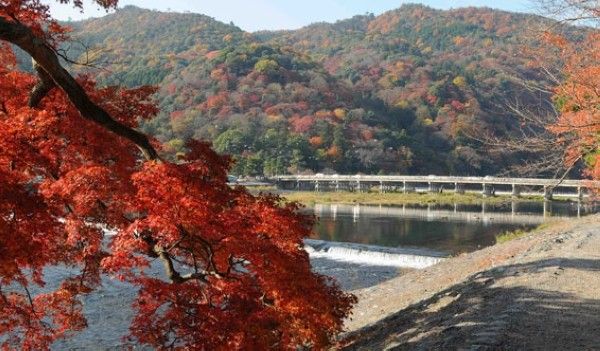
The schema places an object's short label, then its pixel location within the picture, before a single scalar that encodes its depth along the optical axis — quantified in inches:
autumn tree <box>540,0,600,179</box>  327.9
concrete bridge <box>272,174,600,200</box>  2581.2
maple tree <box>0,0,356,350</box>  263.3
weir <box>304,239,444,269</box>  951.6
